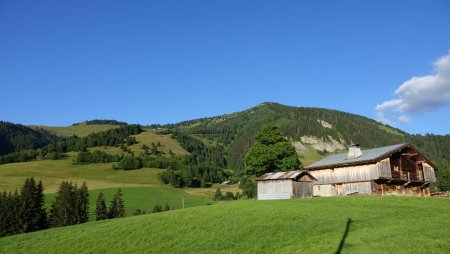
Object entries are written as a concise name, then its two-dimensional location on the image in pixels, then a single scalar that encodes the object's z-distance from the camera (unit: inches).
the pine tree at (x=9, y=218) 2849.4
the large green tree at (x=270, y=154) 2822.3
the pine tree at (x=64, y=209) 3102.9
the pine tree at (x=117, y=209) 3501.5
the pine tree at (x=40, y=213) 3015.7
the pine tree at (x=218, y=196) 4972.4
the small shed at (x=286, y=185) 2363.4
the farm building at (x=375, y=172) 2327.8
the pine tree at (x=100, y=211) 3447.3
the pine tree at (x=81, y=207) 3169.3
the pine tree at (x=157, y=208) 3712.4
